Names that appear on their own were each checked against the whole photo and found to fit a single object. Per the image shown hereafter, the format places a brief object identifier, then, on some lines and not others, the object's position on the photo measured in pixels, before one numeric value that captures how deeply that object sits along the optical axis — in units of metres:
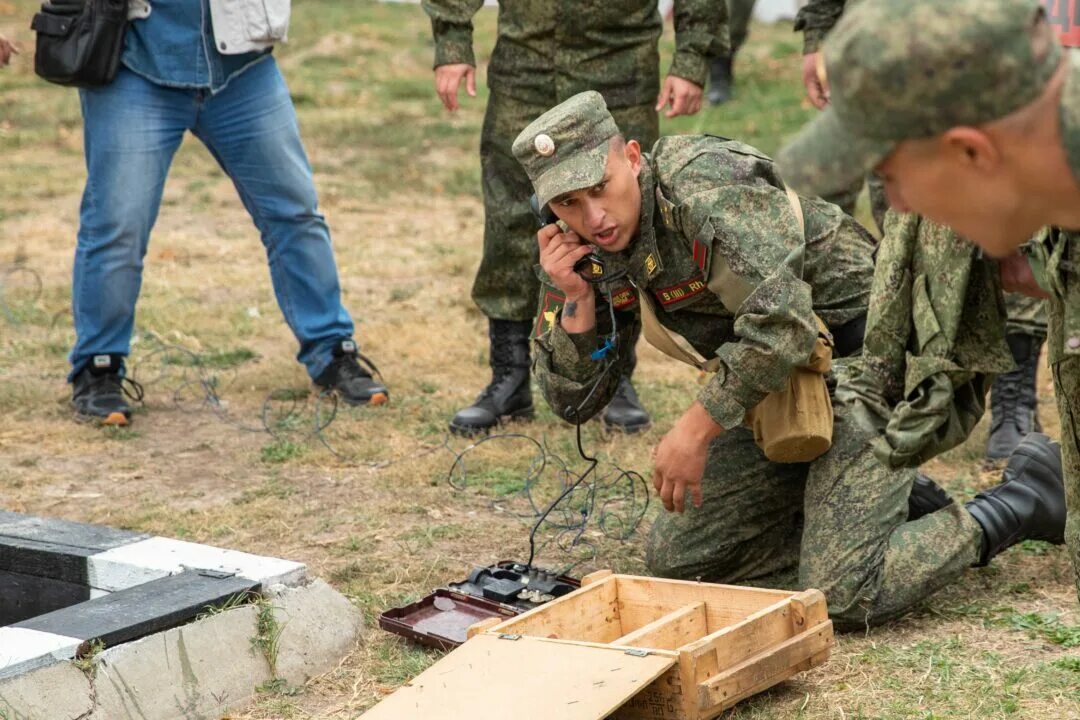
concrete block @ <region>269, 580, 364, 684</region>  6.39
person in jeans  9.72
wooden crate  5.69
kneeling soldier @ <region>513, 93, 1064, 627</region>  6.64
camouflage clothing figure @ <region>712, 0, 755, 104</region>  23.41
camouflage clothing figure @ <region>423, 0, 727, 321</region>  9.61
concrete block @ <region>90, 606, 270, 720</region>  5.80
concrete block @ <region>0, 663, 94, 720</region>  5.45
